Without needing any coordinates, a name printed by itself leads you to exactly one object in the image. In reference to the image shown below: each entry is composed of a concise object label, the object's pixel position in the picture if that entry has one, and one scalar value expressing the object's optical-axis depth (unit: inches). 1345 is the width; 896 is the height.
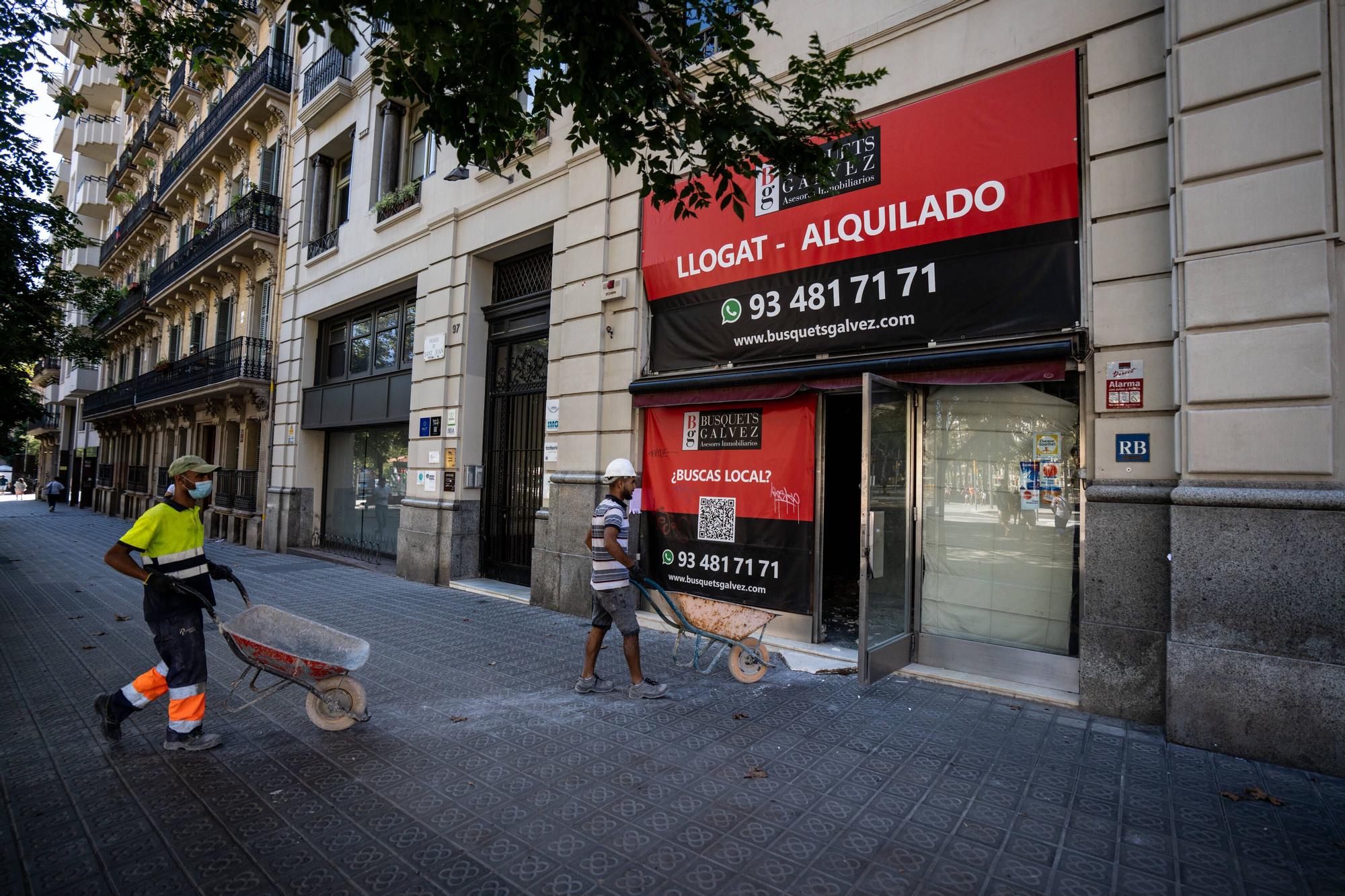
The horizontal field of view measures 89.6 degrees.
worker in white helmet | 212.1
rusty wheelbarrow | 229.3
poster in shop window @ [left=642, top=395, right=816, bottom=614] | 283.4
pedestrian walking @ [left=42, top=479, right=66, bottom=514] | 1198.3
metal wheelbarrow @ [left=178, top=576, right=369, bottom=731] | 167.3
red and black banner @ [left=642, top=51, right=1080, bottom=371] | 225.5
